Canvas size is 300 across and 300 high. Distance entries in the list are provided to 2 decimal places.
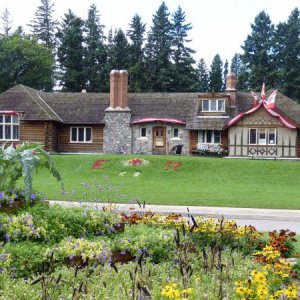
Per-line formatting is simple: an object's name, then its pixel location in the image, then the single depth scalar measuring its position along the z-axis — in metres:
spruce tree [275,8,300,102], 76.69
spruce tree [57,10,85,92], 78.00
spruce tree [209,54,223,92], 88.56
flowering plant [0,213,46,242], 8.91
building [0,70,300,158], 44.47
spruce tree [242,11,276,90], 78.07
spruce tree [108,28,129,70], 79.50
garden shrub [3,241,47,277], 8.05
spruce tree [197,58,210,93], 90.68
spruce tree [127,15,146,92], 74.31
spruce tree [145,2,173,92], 75.00
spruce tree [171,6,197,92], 76.62
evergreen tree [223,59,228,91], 103.96
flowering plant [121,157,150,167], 36.62
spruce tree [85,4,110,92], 77.19
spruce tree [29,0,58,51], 88.69
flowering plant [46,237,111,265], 8.43
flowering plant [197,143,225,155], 45.00
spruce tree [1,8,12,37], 88.31
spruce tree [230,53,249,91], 80.61
